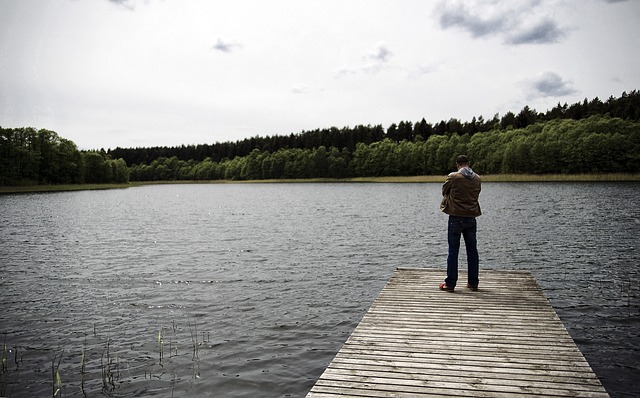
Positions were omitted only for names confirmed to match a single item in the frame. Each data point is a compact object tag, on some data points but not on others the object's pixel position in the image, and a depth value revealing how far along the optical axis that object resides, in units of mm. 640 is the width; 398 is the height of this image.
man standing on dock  9242
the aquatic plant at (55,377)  7934
